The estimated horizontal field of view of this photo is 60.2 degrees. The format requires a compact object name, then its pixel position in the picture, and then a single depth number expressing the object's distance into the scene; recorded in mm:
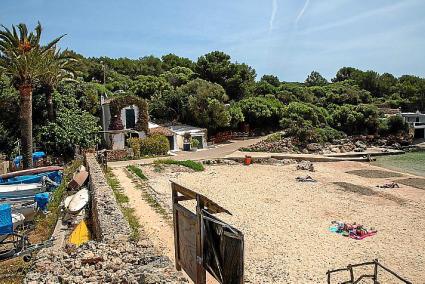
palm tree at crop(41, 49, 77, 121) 30919
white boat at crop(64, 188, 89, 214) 15188
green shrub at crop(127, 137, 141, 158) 33656
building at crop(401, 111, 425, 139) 58406
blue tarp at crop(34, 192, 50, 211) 17016
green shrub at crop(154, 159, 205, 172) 30767
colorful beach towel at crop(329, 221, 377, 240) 15734
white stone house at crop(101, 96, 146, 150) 36156
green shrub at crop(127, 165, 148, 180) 25712
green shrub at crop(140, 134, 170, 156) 34719
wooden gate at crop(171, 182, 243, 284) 5535
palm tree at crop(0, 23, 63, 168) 25516
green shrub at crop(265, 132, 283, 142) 46812
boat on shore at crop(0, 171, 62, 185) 20312
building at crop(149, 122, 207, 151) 39344
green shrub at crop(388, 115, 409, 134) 56219
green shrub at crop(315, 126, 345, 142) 50406
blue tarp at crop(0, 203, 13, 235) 12958
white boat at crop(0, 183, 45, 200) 17875
